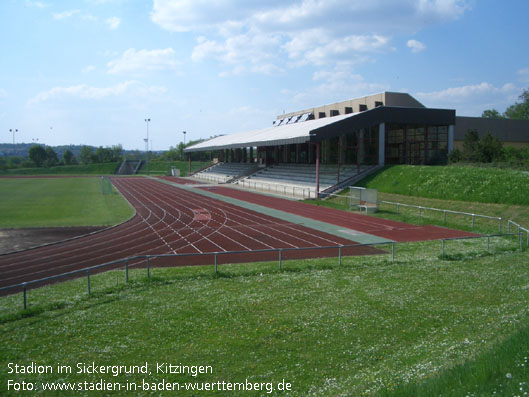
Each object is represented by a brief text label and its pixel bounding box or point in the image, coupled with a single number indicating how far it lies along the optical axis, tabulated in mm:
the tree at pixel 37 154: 115244
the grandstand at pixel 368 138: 40188
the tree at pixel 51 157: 116750
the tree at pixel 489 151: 35156
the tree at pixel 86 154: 130163
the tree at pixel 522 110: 100656
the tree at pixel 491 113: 109562
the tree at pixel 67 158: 121000
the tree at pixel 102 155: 126750
